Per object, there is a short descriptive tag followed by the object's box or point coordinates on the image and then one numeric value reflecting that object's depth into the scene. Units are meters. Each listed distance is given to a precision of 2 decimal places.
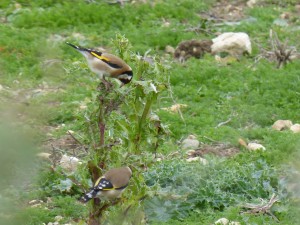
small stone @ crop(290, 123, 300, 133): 16.57
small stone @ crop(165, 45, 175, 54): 21.47
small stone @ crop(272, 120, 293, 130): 16.89
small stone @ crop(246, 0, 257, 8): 25.05
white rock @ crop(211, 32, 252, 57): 21.14
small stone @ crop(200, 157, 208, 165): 14.20
